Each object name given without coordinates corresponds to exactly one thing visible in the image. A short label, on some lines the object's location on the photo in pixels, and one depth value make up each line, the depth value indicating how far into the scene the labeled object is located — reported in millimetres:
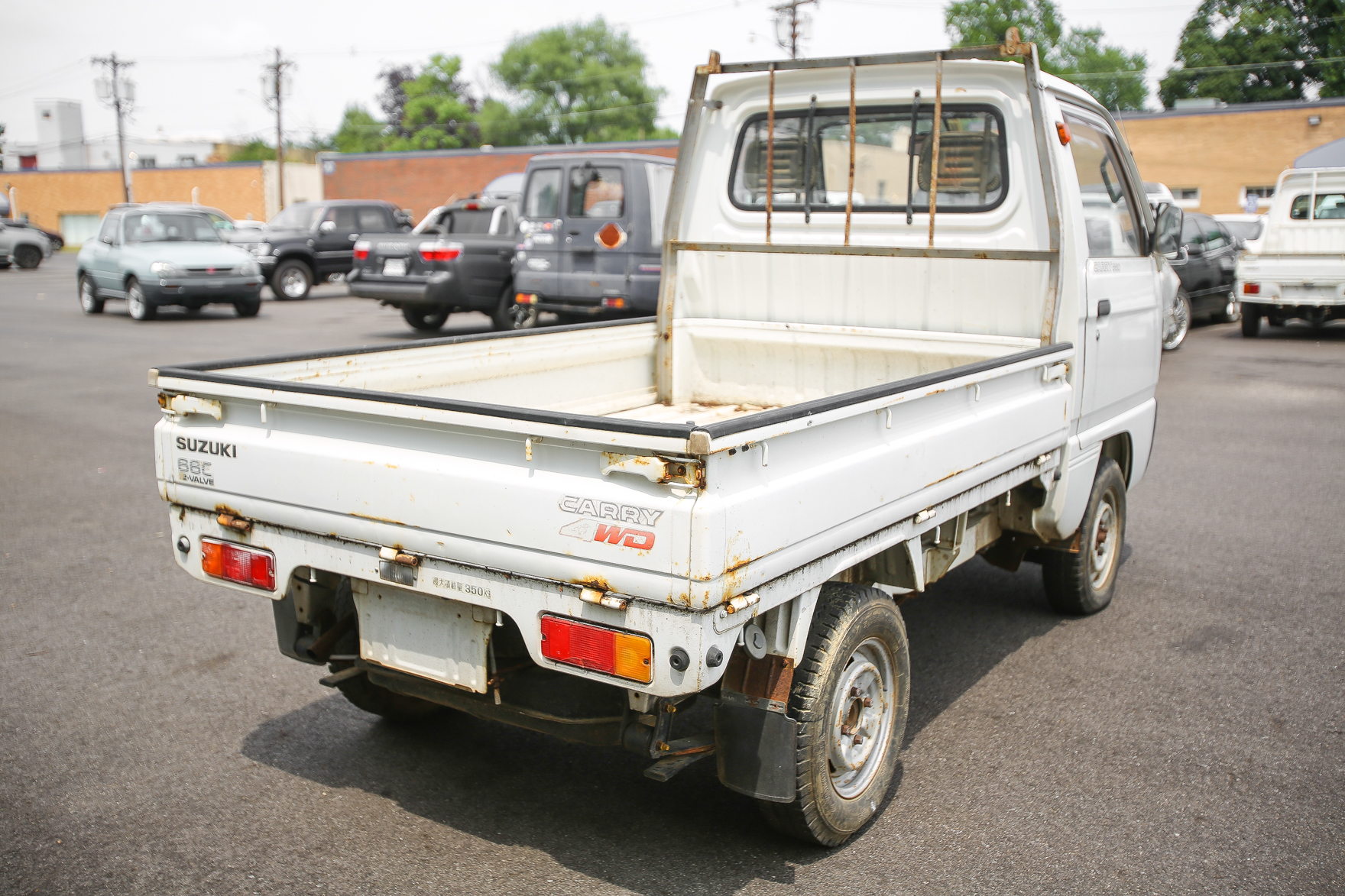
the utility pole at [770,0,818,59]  33656
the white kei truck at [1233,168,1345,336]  14625
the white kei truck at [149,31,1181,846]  2650
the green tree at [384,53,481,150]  82312
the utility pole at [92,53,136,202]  59719
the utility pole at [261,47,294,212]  49594
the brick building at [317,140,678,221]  46188
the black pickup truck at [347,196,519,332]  14766
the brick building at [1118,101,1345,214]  34531
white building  85844
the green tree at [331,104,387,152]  92000
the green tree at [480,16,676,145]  89312
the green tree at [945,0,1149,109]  68500
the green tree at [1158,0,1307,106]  57469
